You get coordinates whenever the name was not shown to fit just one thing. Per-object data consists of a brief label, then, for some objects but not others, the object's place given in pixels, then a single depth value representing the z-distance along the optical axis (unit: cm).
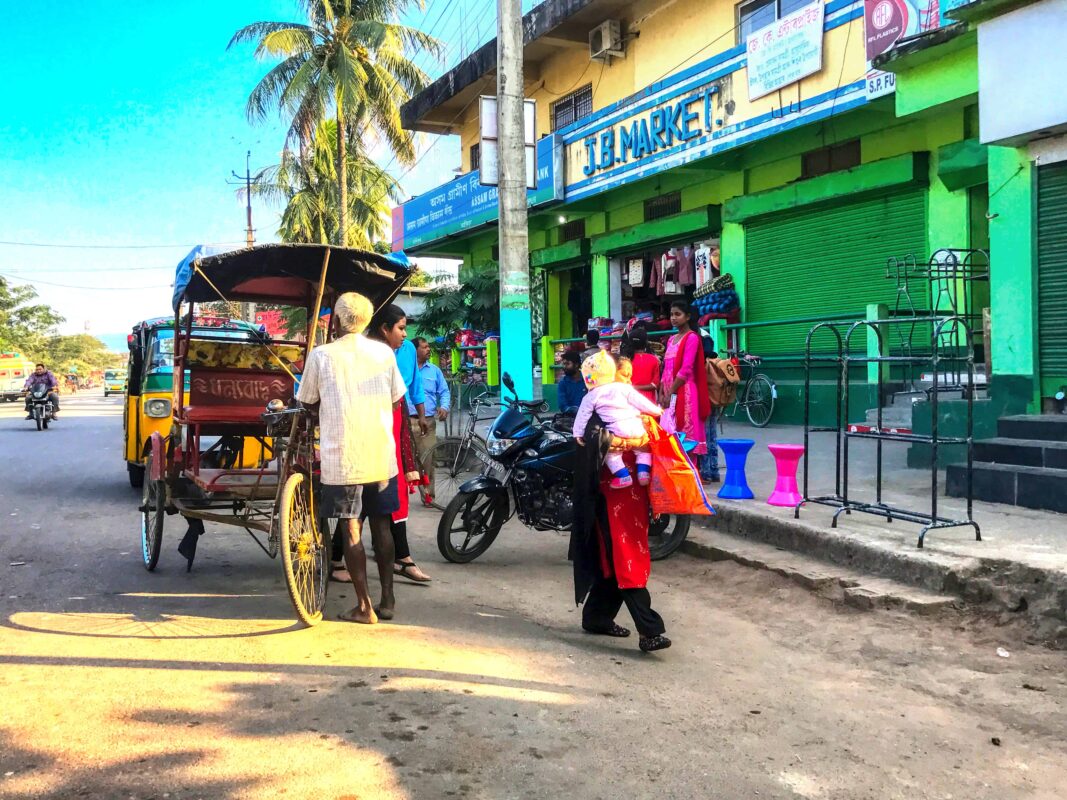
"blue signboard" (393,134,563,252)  1702
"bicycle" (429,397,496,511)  806
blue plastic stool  762
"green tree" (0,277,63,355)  5938
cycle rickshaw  504
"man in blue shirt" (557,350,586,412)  1000
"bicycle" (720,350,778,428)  1348
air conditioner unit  1748
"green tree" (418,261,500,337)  1678
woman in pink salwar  821
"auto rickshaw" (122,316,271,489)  965
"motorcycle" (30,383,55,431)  2192
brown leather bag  856
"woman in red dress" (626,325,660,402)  874
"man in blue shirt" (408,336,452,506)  880
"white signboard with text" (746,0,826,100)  1156
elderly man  480
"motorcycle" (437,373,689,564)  660
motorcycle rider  2227
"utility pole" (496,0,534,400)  1023
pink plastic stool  710
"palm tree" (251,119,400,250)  2973
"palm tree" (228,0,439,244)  2272
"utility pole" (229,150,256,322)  4519
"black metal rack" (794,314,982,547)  579
